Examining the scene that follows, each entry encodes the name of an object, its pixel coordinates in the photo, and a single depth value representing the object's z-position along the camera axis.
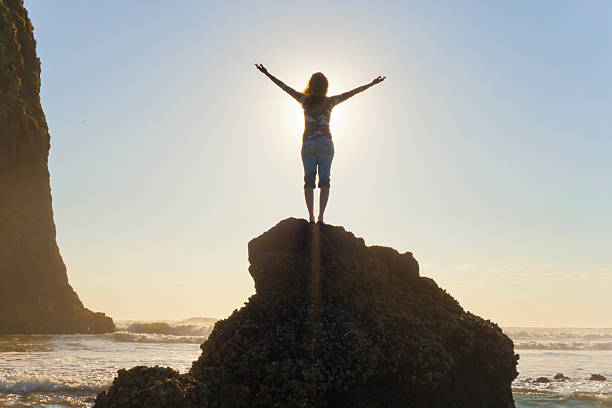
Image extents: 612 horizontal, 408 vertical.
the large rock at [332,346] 5.30
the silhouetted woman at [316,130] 7.99
